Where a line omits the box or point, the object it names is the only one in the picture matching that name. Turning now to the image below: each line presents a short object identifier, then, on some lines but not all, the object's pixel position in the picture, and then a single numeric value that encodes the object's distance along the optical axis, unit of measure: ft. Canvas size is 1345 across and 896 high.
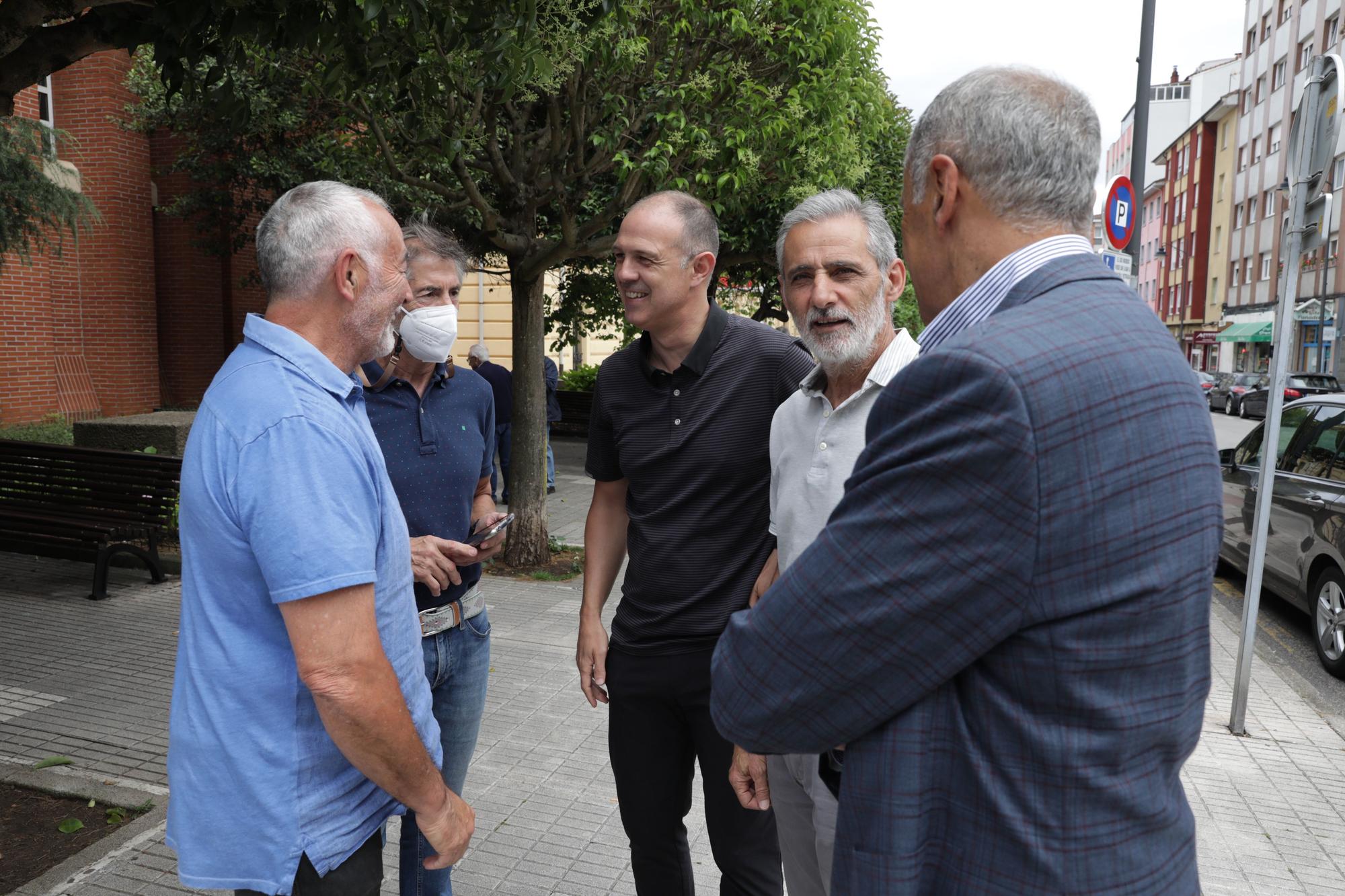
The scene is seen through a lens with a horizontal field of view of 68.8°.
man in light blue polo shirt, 5.56
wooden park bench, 25.44
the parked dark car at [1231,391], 112.57
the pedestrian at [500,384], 38.04
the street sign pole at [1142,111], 38.50
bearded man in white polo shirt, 7.54
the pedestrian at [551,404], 44.75
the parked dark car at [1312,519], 21.93
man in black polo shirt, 8.75
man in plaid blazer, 3.61
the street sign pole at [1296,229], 16.78
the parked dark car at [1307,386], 90.84
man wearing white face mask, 9.08
